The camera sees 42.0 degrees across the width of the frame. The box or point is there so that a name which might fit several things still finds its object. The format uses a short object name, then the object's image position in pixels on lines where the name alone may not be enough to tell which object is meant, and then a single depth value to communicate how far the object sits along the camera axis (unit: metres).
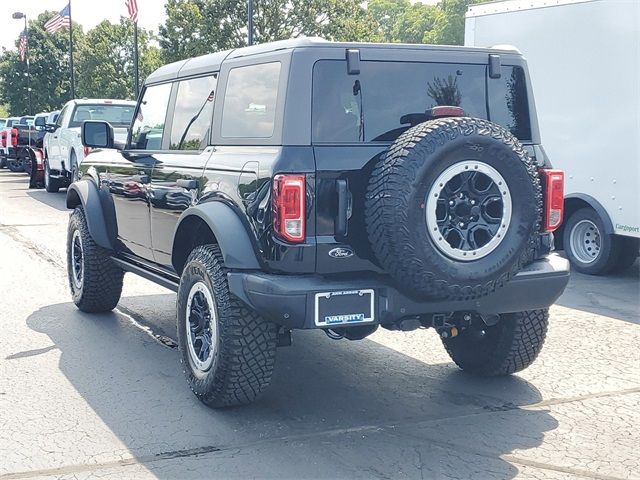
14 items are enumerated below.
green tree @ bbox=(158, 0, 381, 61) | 37.12
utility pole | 22.80
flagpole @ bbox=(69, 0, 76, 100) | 42.60
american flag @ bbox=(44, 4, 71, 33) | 31.92
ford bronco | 4.14
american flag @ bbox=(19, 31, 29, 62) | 43.26
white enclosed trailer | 8.52
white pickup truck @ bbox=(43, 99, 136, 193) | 16.25
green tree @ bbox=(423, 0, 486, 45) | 64.75
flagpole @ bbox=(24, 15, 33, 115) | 60.29
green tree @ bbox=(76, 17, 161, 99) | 52.03
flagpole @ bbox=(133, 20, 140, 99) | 27.53
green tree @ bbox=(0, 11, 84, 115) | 65.69
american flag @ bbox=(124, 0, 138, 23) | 25.84
